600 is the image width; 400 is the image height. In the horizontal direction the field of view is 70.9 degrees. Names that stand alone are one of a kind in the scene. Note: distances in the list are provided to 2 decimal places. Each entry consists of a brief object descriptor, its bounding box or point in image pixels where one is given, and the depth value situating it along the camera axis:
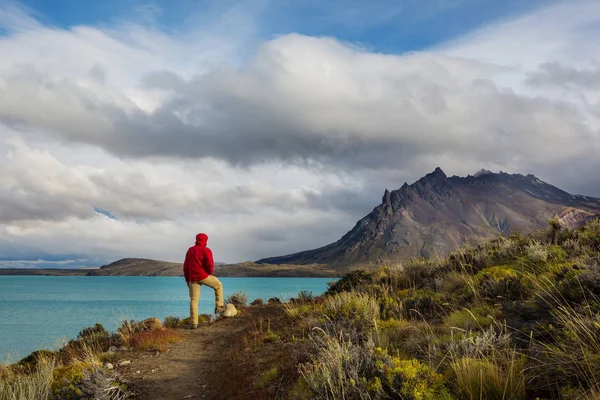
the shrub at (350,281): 16.70
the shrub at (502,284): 8.66
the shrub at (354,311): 8.51
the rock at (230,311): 17.45
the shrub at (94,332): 16.15
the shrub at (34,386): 6.91
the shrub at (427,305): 9.16
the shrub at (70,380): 7.29
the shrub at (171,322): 16.75
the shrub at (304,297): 18.08
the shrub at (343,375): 4.45
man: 15.28
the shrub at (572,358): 4.25
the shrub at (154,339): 11.84
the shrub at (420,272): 12.97
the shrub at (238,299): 23.02
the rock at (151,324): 14.69
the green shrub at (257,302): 22.52
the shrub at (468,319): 7.05
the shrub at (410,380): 4.27
